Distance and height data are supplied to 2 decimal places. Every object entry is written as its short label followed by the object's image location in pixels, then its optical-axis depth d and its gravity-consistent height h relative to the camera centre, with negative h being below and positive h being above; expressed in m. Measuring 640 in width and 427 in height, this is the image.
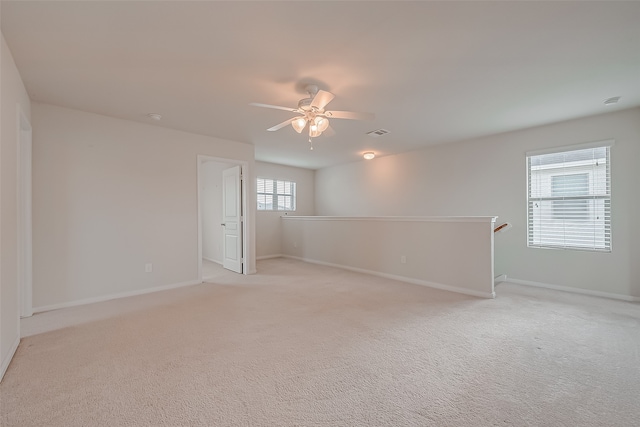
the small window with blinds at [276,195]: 7.24 +0.51
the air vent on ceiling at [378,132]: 4.51 +1.35
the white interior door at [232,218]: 5.27 -0.08
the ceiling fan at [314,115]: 2.73 +1.02
